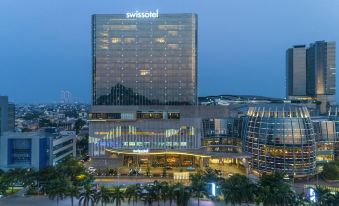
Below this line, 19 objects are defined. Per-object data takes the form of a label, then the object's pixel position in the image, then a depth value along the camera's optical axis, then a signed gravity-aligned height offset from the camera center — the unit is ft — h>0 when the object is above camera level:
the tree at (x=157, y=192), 193.16 -42.10
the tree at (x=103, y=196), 186.85 -42.42
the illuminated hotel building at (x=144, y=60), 391.65 +34.66
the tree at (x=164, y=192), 191.01 -41.62
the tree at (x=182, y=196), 188.85 -42.86
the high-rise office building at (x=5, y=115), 302.86 -12.31
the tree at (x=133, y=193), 192.34 -42.38
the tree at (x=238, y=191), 187.21 -40.64
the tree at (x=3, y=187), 216.95 -44.96
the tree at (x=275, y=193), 180.24 -40.16
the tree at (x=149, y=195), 192.82 -43.55
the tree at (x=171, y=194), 189.78 -42.16
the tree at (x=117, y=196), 189.26 -43.00
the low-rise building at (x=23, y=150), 270.87 -33.23
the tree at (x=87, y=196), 188.14 -43.01
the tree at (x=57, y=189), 198.80 -42.39
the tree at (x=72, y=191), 195.21 -42.27
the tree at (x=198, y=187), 193.47 -39.80
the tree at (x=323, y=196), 174.43 -39.87
